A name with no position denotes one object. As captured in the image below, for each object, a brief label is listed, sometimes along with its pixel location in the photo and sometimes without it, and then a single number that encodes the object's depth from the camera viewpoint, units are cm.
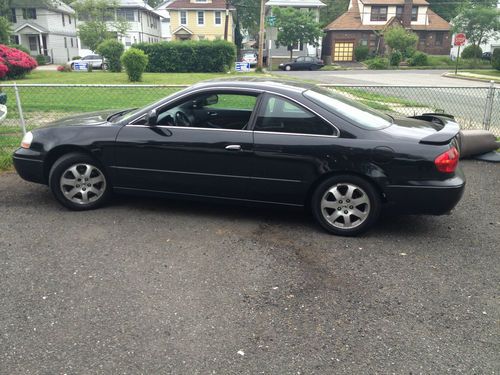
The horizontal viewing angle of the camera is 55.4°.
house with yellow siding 5444
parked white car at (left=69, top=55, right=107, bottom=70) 3522
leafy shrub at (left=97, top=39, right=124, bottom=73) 2959
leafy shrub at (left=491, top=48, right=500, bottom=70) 3884
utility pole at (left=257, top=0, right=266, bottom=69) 3097
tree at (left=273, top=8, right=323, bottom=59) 5000
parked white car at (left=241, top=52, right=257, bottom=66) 4331
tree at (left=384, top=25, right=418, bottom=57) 4656
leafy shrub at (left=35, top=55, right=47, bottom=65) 4425
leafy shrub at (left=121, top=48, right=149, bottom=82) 2152
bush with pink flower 2244
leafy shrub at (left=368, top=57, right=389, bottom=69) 4472
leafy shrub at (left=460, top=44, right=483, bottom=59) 4816
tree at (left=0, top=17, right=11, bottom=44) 3146
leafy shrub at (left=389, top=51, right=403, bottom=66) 4578
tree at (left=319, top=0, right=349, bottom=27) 7019
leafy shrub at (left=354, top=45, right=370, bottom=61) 5234
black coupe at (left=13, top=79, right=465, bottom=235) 455
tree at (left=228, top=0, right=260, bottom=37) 6700
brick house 5388
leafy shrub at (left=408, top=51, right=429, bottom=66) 4638
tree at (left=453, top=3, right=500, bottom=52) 4506
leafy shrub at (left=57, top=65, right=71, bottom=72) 3406
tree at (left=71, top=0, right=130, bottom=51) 3866
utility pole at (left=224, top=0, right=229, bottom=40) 4276
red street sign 3097
